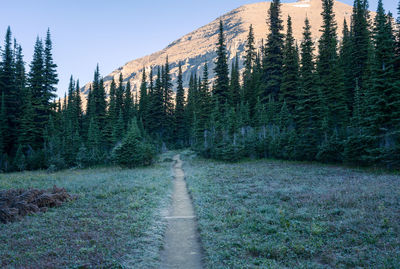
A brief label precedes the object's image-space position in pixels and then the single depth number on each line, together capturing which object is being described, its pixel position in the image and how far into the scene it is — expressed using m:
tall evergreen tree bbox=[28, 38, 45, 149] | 45.97
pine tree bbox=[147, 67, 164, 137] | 65.88
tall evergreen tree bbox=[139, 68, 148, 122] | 71.43
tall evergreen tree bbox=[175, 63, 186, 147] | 72.88
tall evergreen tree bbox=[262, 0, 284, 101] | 45.66
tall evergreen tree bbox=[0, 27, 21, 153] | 45.12
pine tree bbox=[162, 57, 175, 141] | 67.69
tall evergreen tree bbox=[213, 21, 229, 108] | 48.47
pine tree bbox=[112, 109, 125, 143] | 49.03
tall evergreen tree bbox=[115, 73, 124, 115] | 69.16
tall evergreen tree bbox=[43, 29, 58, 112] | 48.06
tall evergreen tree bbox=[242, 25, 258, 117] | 53.50
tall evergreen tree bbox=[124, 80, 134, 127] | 67.50
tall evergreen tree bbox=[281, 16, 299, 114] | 40.45
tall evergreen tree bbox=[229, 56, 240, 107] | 57.69
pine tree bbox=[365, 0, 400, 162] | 22.09
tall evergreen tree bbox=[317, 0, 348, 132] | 32.81
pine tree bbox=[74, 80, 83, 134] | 66.25
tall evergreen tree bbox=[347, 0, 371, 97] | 38.75
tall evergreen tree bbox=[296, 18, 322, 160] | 30.89
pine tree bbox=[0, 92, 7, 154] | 43.40
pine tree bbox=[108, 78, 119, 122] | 53.51
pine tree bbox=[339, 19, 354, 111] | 37.80
